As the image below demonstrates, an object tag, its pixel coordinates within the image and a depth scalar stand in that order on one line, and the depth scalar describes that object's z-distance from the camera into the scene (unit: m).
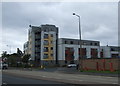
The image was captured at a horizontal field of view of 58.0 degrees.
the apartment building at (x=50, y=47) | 44.32
